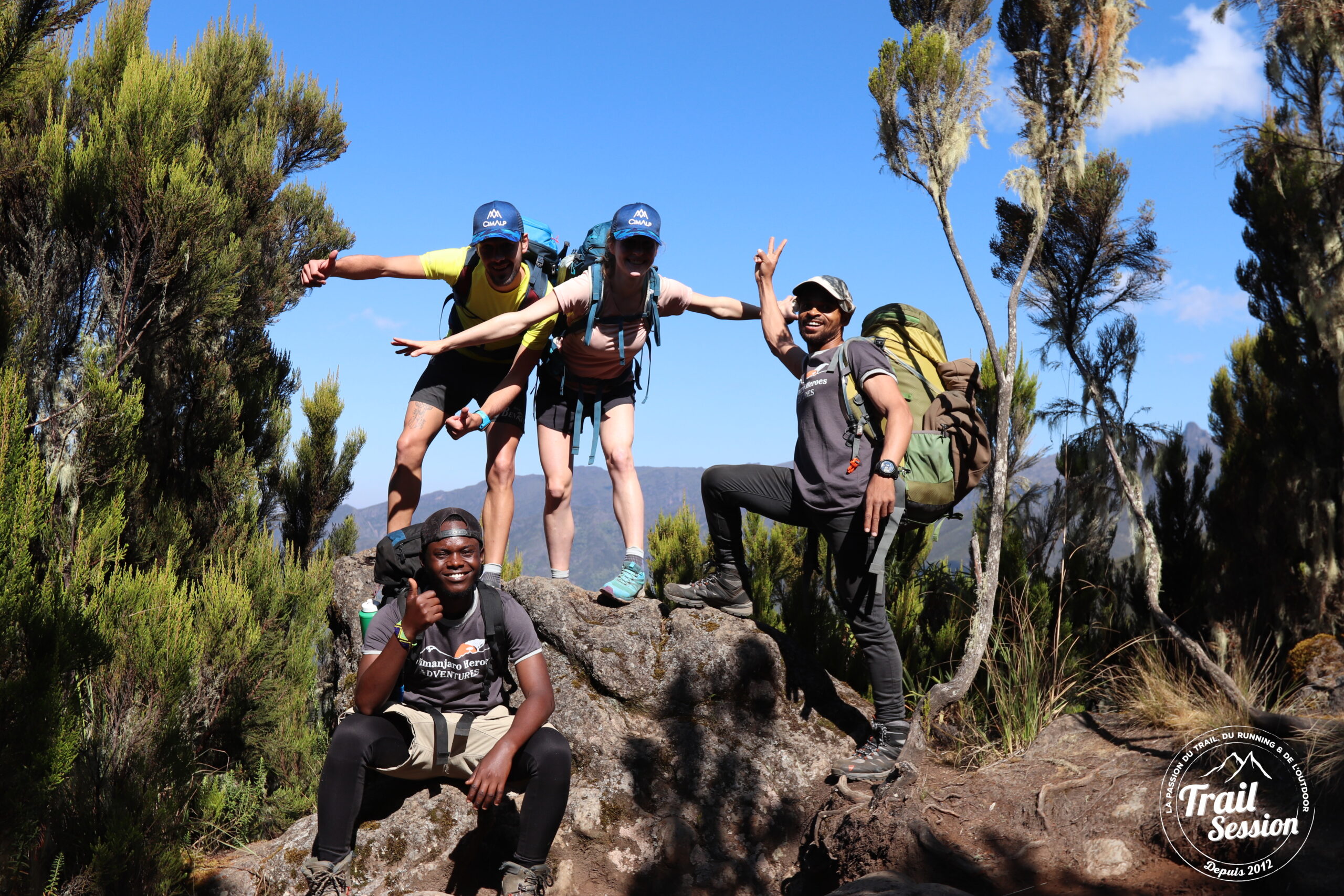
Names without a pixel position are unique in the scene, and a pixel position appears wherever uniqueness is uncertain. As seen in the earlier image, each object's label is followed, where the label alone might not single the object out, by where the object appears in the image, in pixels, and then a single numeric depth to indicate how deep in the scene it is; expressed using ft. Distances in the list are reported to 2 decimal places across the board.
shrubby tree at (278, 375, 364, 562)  29.94
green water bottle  13.73
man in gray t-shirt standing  13.66
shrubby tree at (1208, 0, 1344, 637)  20.15
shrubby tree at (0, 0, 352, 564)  22.13
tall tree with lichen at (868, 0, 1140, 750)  17.37
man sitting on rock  11.68
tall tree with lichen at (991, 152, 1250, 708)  20.56
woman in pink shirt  15.20
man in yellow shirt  15.15
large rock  13.14
